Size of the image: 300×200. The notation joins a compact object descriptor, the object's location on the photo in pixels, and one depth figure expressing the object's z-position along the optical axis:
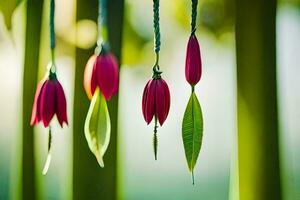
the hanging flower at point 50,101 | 0.84
